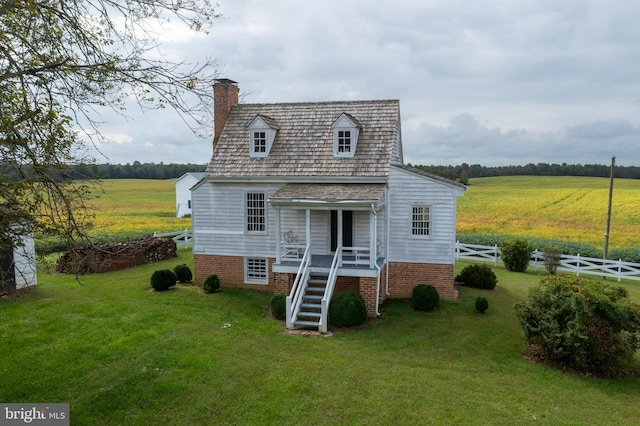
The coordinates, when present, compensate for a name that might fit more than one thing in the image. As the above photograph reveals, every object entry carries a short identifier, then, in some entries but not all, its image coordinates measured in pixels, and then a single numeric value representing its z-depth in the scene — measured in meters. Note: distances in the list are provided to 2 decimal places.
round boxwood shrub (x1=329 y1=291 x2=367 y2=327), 15.56
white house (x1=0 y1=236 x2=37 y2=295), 18.59
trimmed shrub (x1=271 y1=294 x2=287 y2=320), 16.22
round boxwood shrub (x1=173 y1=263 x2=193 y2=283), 21.25
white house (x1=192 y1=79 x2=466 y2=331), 17.61
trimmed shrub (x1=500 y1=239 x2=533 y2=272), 27.22
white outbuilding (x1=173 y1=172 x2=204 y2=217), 52.29
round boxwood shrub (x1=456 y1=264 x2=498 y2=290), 21.34
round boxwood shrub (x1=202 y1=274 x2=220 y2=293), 19.72
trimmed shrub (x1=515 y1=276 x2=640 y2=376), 12.34
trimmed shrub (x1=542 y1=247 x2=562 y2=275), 26.16
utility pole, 27.28
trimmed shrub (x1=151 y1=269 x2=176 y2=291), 19.75
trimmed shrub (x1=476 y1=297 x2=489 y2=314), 17.41
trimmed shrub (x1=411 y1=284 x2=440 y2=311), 17.48
